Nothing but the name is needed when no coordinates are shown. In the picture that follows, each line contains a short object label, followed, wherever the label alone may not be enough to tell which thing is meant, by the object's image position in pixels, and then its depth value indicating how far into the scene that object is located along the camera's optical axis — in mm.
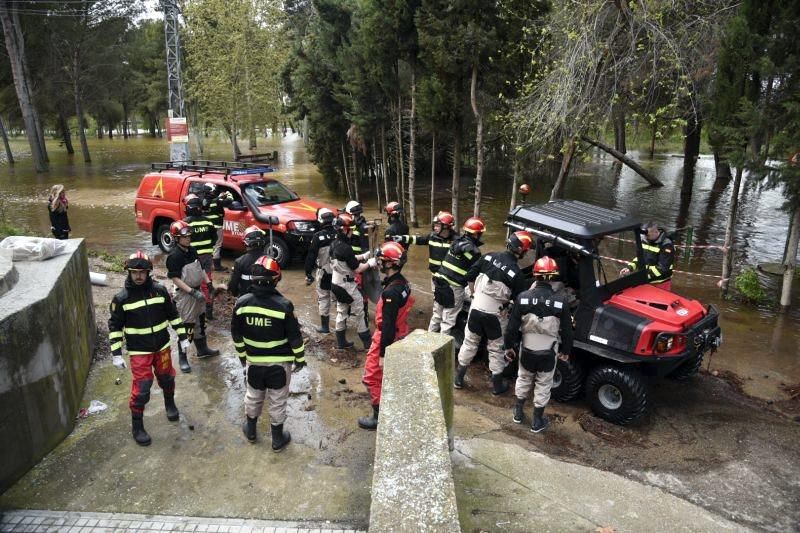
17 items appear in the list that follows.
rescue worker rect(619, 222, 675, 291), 7672
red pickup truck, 11008
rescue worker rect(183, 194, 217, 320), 8164
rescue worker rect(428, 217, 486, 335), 6965
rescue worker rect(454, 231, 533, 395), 6133
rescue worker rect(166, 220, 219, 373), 6742
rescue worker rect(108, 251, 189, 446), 5051
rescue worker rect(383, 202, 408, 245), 8724
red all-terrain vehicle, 5648
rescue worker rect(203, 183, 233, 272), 10039
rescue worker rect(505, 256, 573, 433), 5445
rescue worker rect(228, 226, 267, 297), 6535
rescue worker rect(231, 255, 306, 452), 4824
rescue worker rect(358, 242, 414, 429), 5352
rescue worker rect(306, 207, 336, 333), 8102
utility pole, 19812
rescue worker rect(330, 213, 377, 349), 7289
